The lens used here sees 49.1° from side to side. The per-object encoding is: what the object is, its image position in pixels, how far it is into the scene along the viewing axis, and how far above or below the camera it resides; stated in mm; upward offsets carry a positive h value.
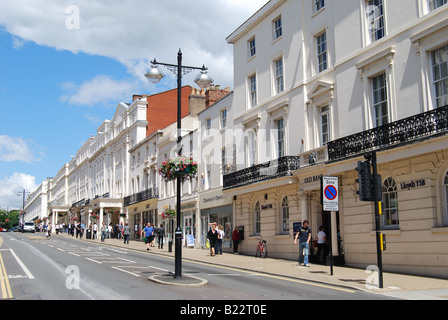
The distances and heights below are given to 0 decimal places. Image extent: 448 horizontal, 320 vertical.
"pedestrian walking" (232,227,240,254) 28125 -743
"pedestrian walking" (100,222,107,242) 41750 -292
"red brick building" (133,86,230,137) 51094 +12389
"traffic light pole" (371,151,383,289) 12305 +229
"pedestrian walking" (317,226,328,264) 20438 -791
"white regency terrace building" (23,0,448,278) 15961 +4092
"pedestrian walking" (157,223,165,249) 32144 -474
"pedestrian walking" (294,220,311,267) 18594 -555
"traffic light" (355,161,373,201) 12758 +1034
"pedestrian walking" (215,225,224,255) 26219 -862
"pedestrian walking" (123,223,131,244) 38197 -421
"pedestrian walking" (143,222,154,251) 30775 -432
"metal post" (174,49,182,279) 13672 -5
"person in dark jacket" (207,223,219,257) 25828 -601
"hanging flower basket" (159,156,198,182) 14758 +1769
